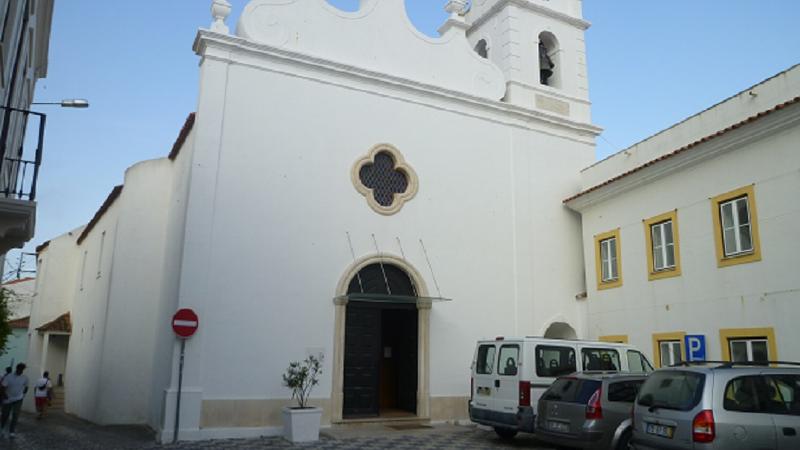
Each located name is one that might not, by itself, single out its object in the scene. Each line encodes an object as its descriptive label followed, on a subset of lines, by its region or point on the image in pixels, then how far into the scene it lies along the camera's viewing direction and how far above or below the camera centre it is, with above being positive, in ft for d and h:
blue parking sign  39.75 +0.56
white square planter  36.83 -4.42
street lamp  37.47 +14.45
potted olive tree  36.91 -3.55
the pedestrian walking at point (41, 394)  62.03 -5.00
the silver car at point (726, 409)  21.93 -1.93
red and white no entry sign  37.45 +1.45
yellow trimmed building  35.68 +7.94
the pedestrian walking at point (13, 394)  41.52 -3.34
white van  35.29 -0.86
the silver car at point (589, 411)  29.50 -2.78
